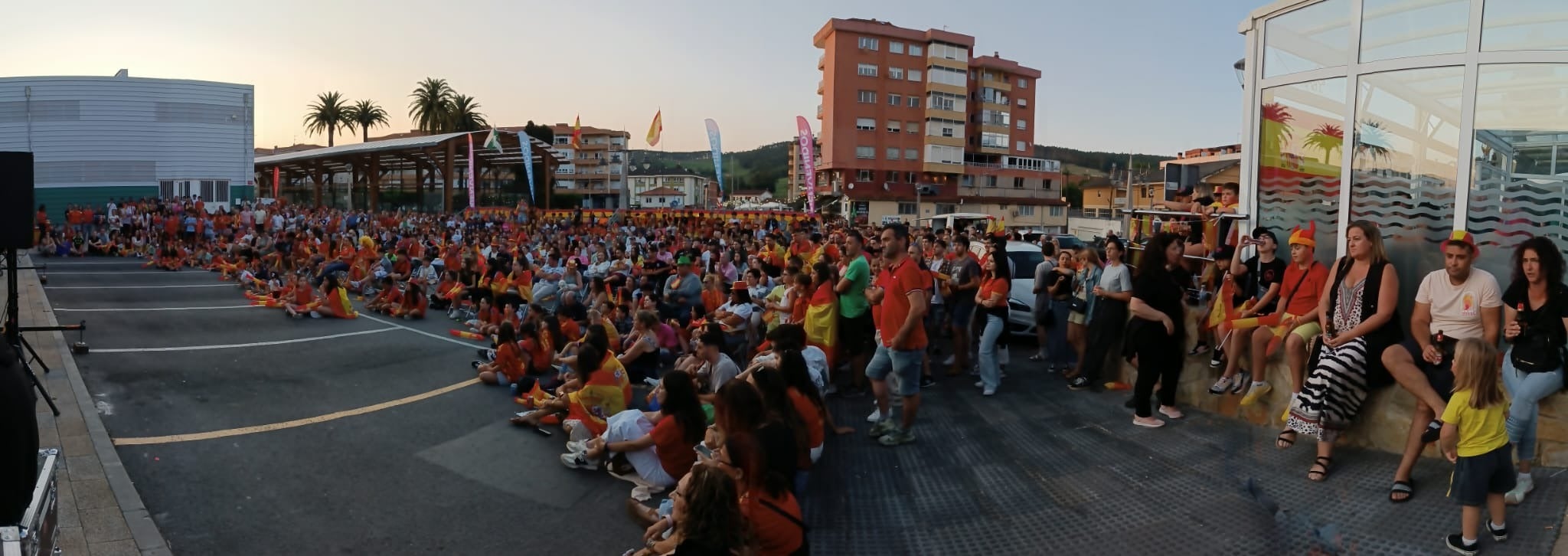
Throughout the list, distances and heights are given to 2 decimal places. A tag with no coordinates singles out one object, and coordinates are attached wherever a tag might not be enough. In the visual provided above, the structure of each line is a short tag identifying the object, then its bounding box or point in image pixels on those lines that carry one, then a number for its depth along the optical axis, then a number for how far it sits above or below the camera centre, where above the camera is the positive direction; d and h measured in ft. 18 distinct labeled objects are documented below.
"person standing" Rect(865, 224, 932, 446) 21.86 -2.74
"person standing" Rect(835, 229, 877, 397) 25.21 -2.34
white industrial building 122.42 +11.18
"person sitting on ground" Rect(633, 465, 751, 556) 11.58 -4.11
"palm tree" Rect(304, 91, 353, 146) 220.84 +26.87
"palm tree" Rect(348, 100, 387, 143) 223.92 +27.62
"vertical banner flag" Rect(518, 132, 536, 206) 116.26 +10.09
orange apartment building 190.60 +26.03
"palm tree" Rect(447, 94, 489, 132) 215.92 +27.43
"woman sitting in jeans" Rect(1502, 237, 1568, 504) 15.23 -1.57
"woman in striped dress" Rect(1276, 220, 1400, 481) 17.42 -2.11
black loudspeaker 21.27 +0.13
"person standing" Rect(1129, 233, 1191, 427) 21.99 -2.38
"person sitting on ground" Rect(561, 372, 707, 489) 18.49 -5.00
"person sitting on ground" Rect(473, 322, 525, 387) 29.96 -5.18
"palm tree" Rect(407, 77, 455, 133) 211.41 +29.73
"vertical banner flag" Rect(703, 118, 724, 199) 109.81 +11.21
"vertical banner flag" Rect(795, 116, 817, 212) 109.50 +10.21
